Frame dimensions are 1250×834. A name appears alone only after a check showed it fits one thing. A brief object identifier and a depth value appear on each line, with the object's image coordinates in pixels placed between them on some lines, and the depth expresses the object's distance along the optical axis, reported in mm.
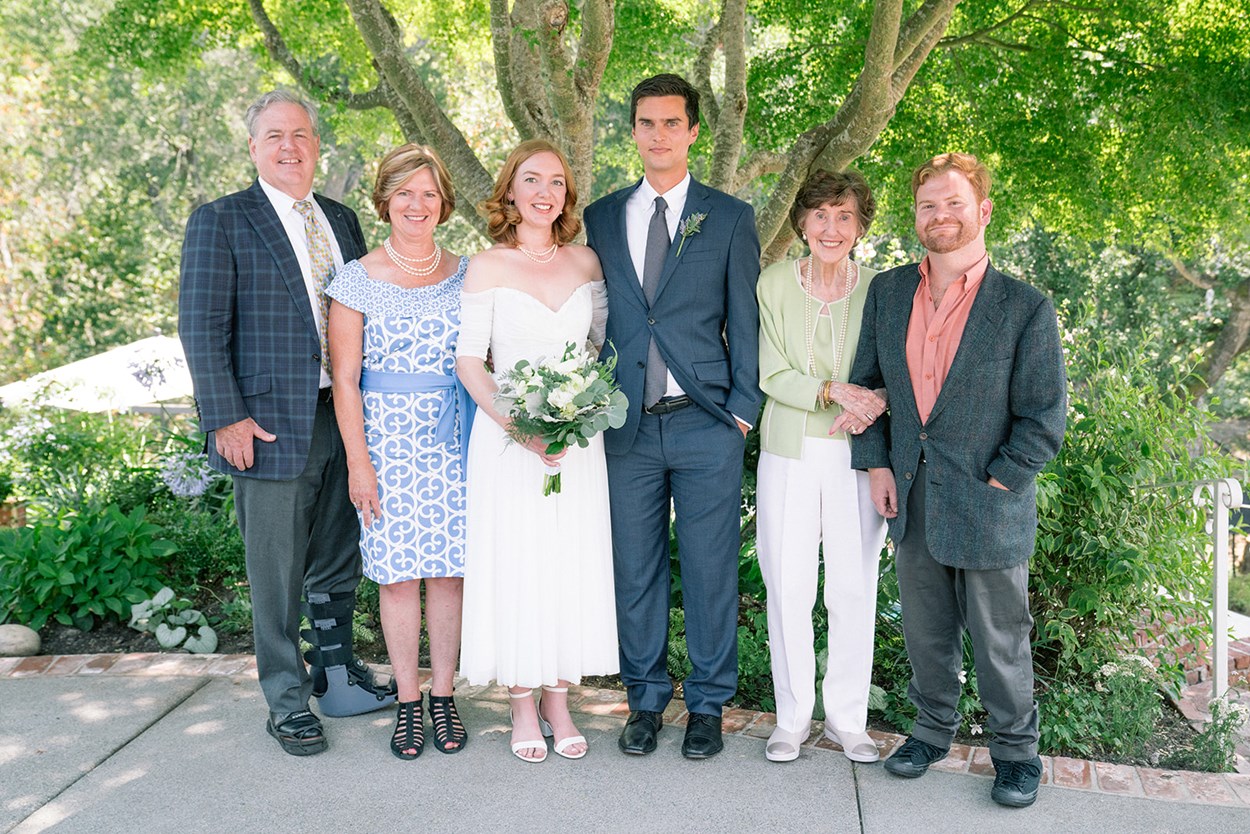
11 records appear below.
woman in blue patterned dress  3729
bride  3666
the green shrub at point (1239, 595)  9422
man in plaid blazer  3721
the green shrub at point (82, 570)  5238
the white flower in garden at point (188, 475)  6230
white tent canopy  7852
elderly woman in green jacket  3678
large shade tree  6207
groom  3770
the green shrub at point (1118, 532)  4297
